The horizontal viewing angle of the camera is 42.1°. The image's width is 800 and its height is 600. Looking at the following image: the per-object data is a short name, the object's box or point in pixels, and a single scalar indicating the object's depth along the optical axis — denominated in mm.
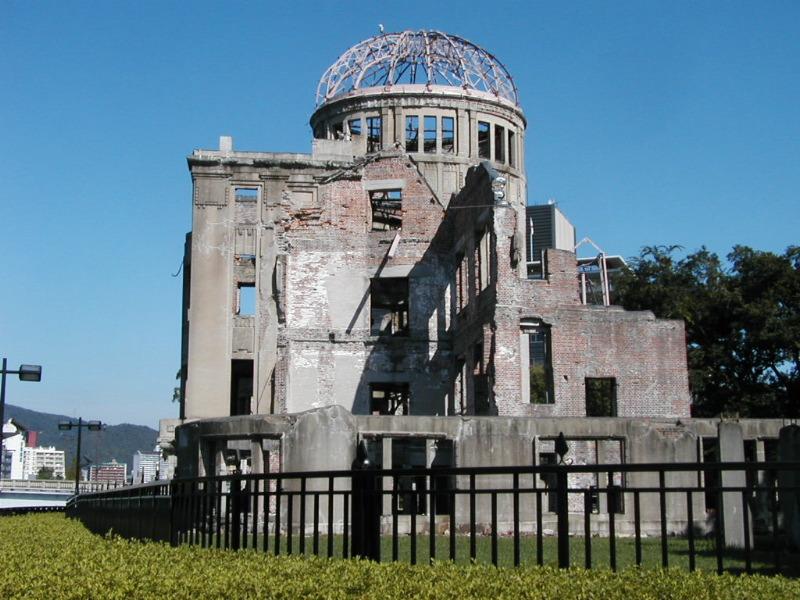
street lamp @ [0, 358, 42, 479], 27766
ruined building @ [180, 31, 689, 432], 29734
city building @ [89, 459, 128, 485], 129175
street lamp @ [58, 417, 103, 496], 43094
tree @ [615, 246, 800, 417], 42875
